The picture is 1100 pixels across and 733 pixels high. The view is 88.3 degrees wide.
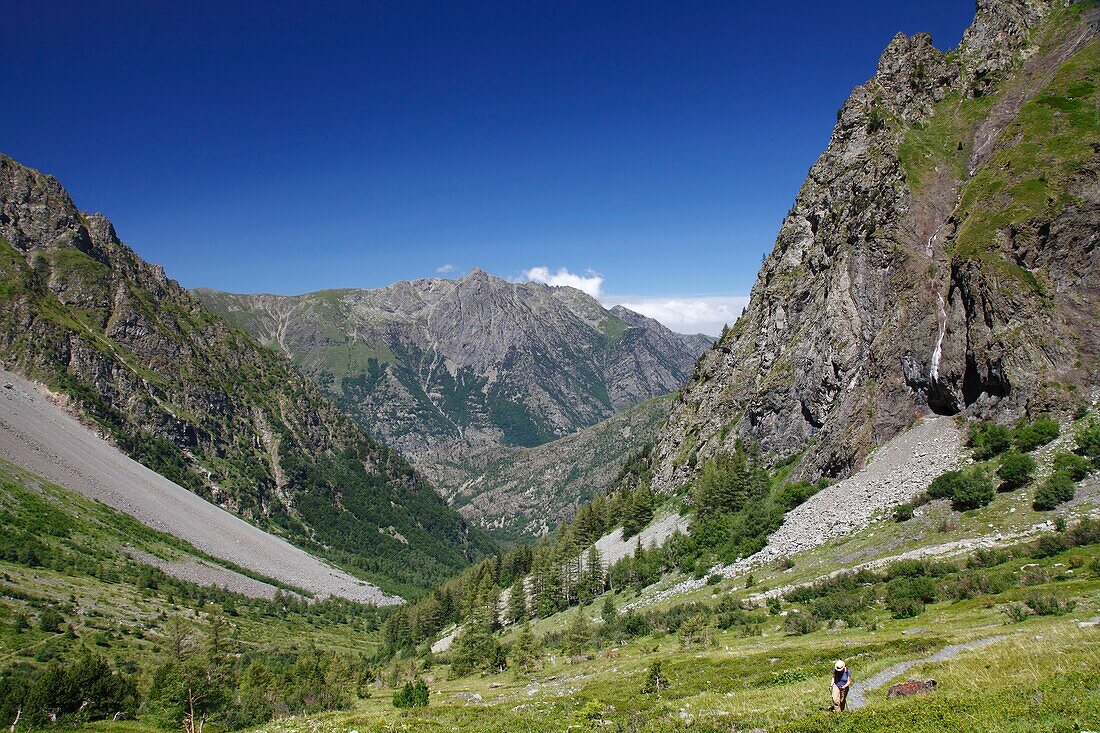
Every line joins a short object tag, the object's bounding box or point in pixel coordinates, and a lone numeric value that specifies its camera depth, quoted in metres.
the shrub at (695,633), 49.02
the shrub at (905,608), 38.91
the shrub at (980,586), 37.60
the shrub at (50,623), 87.94
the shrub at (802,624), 43.22
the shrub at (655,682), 34.29
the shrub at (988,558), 42.57
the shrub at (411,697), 46.69
